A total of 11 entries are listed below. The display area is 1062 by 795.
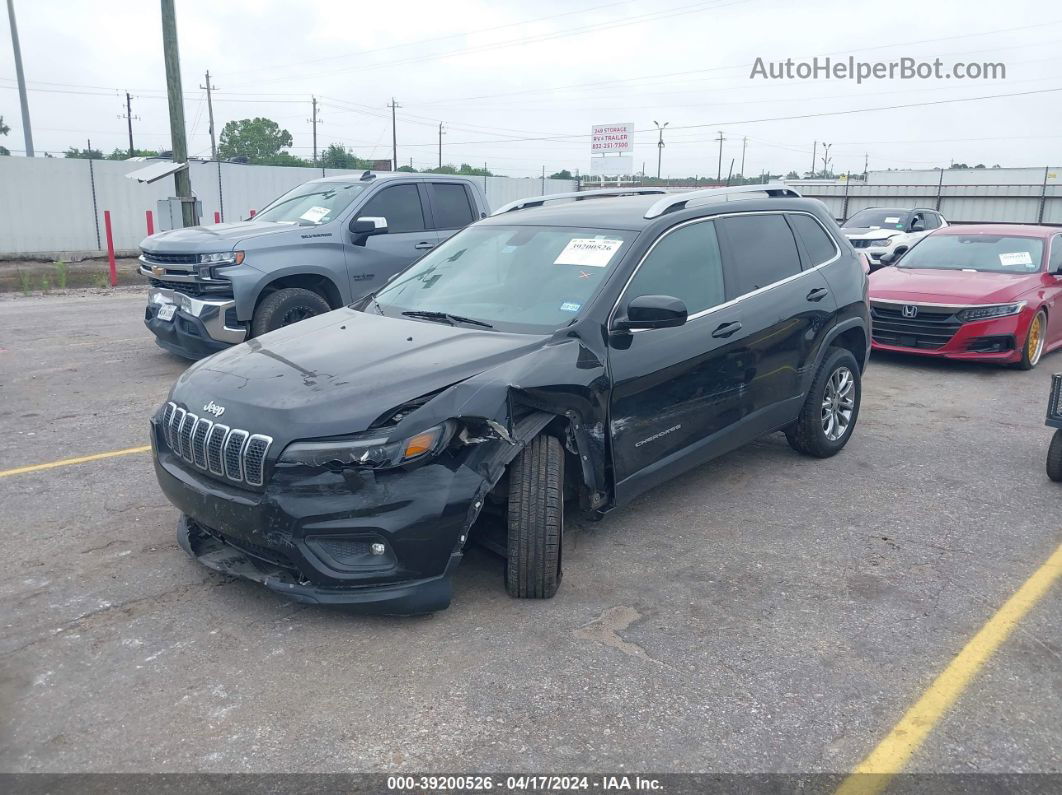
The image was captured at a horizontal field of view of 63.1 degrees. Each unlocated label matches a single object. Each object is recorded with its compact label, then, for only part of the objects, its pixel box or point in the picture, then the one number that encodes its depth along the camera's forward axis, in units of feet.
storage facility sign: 226.38
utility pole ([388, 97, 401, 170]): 251.52
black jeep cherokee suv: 11.23
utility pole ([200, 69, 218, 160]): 231.71
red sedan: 29.04
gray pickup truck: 26.45
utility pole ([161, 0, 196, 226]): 56.95
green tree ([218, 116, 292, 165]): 278.46
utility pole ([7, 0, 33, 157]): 100.37
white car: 56.49
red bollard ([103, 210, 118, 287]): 53.24
